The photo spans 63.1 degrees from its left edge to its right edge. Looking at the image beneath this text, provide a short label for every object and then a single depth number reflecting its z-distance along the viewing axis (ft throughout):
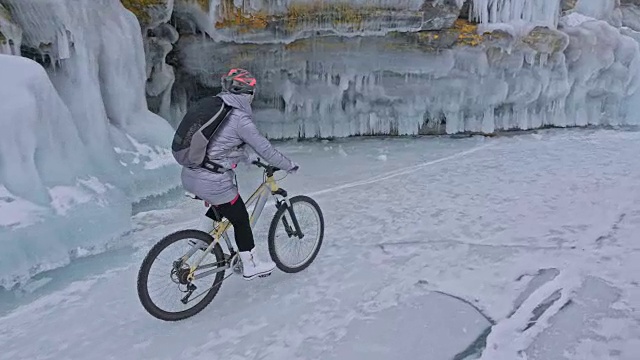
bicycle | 12.01
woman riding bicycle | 12.13
